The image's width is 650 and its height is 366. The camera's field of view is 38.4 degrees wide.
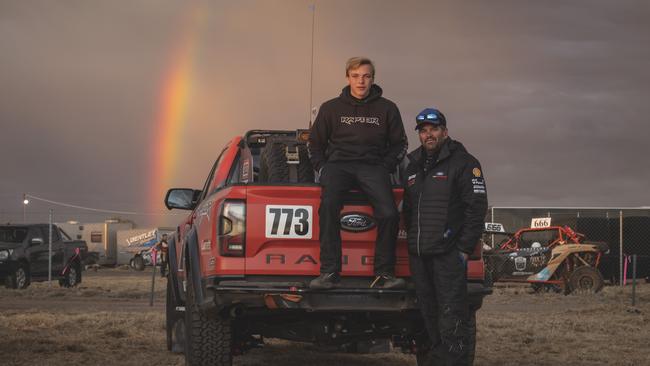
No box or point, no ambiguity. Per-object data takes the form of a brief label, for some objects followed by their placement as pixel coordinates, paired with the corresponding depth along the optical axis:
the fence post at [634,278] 17.03
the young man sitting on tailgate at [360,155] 6.31
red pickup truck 6.27
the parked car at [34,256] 24.47
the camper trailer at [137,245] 54.13
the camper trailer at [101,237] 58.34
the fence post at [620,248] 25.67
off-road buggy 22.55
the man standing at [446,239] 6.37
